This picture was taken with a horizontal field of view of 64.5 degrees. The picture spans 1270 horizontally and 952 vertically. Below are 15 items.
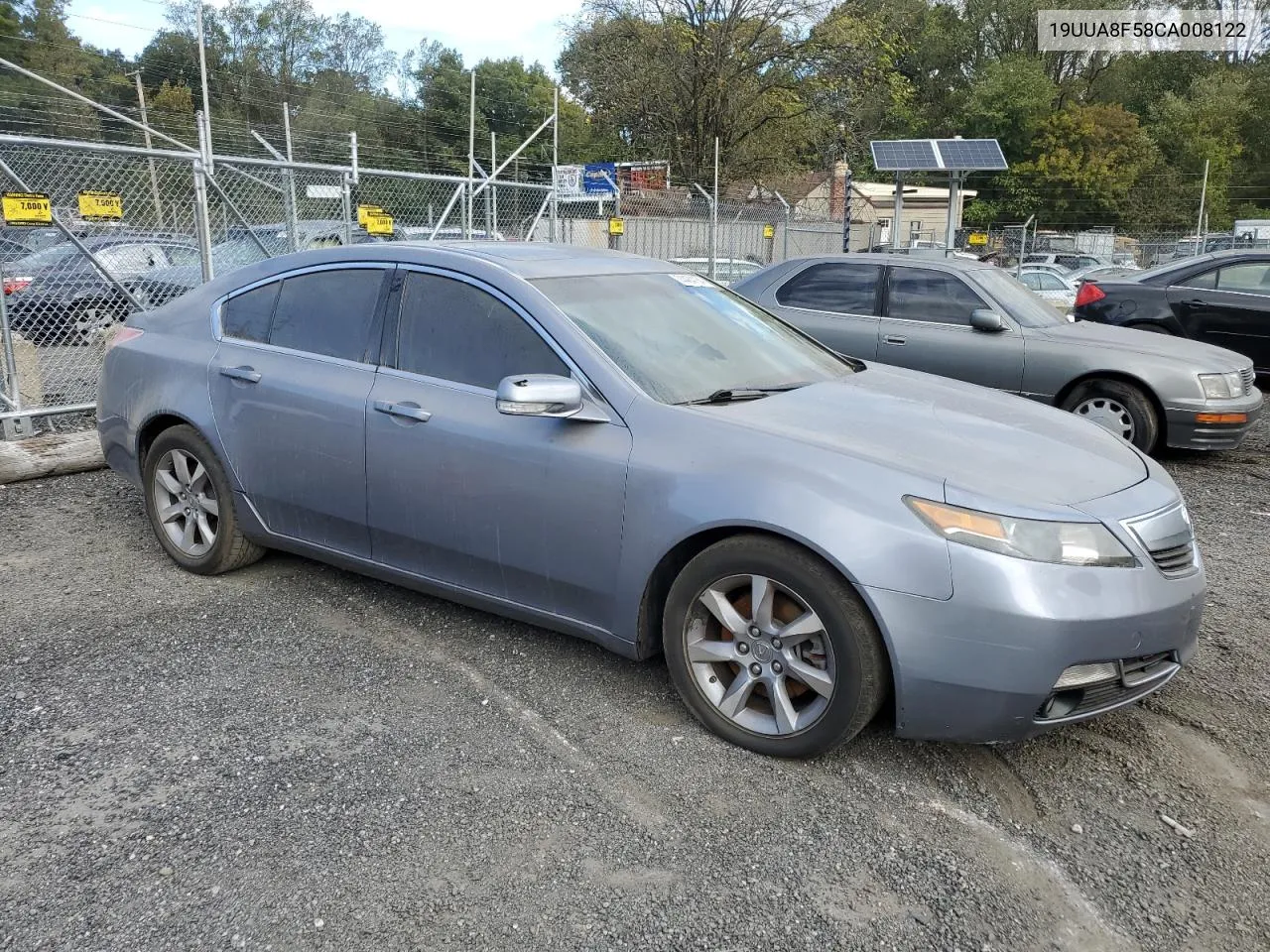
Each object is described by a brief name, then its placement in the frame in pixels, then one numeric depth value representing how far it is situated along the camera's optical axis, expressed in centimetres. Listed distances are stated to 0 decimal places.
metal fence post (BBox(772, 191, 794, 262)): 1611
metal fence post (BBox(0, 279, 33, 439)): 701
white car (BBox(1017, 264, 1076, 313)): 2108
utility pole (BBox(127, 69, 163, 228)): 895
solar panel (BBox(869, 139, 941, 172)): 1532
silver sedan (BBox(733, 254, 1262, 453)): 714
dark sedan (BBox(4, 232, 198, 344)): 835
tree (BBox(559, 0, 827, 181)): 3000
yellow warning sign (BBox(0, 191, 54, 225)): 664
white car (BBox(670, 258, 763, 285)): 1603
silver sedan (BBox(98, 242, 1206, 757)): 285
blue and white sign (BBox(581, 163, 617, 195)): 2066
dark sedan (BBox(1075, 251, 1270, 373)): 959
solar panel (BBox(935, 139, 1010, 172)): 1552
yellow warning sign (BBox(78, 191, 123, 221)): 710
